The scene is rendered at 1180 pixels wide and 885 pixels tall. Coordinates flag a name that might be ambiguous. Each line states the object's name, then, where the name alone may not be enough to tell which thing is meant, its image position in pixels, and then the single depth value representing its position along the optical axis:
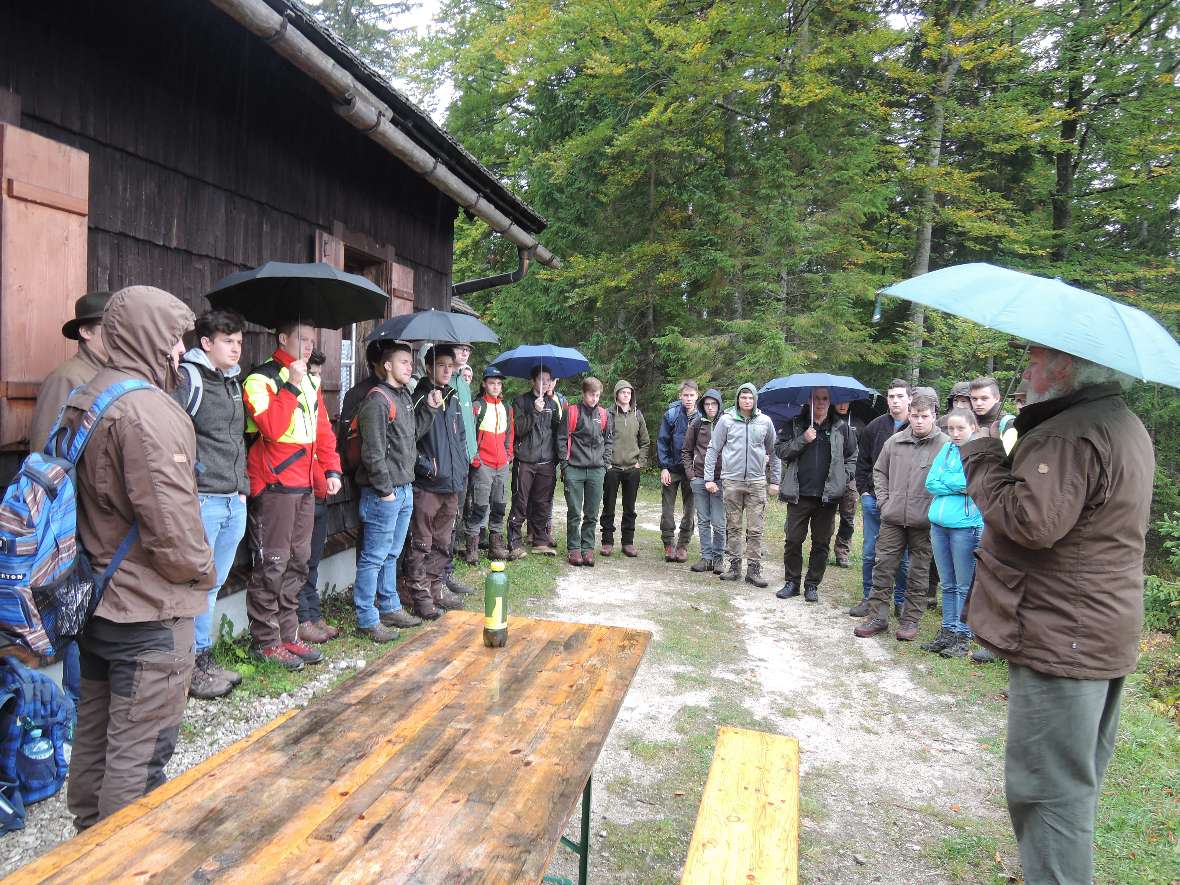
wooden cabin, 3.31
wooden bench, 2.23
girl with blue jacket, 5.79
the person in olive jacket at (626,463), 9.15
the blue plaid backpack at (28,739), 2.89
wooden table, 1.51
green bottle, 2.92
